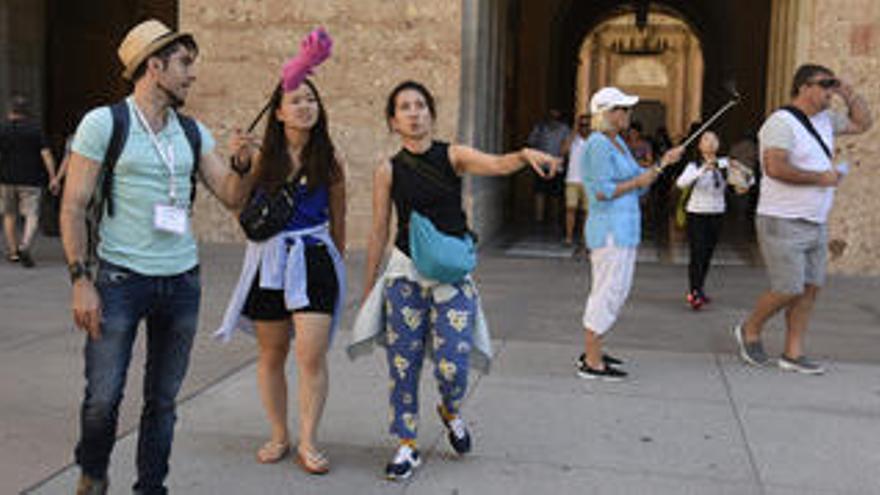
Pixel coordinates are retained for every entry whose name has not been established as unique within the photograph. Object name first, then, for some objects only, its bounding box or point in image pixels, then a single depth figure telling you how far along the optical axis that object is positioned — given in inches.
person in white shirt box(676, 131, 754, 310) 332.8
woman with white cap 224.2
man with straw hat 131.0
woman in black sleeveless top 168.6
